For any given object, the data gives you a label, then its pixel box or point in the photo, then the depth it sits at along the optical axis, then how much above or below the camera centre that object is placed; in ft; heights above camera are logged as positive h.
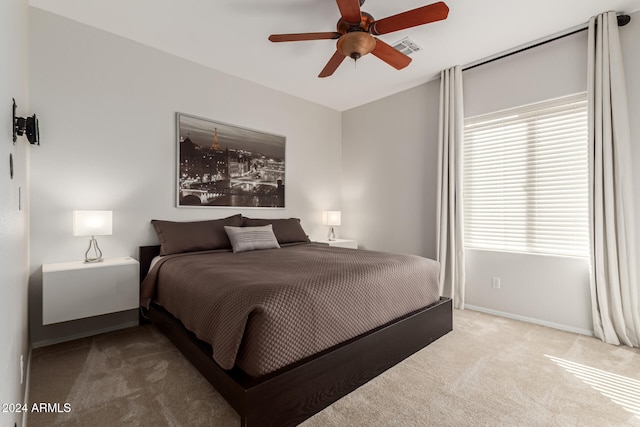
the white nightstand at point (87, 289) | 7.20 -1.85
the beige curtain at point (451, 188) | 11.14 +1.01
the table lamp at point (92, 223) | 7.91 -0.19
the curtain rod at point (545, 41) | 8.20 +5.42
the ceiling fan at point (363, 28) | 6.35 +4.28
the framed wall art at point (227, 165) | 10.71 +1.97
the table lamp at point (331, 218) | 14.42 -0.14
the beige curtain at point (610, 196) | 7.97 +0.49
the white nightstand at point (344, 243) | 13.82 -1.30
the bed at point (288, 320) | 4.69 -2.06
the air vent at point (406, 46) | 9.39 +5.43
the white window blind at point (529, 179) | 9.18 +1.18
